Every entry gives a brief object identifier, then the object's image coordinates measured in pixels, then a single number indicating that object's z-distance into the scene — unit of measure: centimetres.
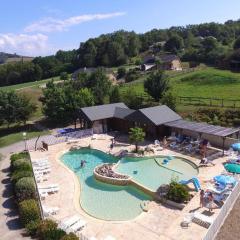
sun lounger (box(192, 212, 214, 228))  1968
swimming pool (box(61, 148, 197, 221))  2320
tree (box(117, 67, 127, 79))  9206
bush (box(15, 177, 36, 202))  2402
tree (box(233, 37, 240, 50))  9100
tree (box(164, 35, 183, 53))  12362
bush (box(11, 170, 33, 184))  2693
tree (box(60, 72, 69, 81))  10094
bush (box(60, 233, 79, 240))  1792
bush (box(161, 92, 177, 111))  4497
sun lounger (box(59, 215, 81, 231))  1992
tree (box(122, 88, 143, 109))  5119
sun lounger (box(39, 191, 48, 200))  2503
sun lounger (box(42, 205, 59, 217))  2220
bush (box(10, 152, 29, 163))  3284
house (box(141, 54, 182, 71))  9231
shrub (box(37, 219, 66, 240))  1867
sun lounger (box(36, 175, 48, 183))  2859
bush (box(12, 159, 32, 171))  2927
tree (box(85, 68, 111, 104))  5647
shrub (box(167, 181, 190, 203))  2297
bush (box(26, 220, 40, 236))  2019
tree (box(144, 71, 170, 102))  4947
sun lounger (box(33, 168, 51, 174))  3015
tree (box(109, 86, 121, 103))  5312
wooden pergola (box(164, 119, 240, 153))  3253
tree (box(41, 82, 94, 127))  4872
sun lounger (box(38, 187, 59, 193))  2586
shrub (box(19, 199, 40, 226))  2117
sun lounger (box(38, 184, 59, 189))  2658
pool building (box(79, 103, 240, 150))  3428
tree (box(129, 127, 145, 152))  3444
